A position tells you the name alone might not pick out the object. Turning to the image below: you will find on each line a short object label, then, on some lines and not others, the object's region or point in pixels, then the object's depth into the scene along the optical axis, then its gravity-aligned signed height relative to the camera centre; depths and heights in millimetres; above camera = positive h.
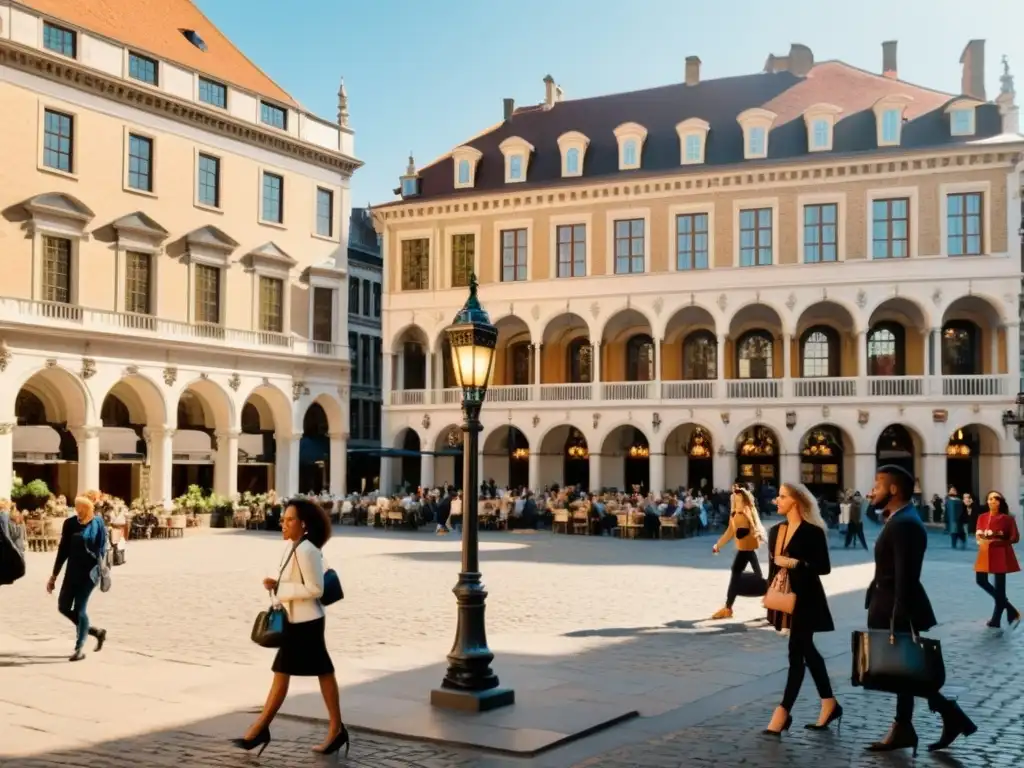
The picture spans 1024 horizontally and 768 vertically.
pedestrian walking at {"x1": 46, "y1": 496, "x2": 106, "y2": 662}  12289 -1058
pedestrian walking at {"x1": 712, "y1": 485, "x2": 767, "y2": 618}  15695 -967
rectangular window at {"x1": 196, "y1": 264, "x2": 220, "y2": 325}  42125 +5628
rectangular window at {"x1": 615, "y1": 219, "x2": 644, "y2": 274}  46844 +8051
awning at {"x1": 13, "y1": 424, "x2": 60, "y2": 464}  37625 +437
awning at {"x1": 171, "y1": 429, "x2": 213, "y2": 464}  42562 +393
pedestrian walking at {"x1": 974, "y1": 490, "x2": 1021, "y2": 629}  14594 -1032
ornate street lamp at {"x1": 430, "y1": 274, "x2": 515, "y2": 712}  10039 -872
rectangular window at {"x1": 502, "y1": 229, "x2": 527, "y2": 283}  48844 +8038
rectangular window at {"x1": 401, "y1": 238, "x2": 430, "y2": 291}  50594 +7983
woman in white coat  8375 -1155
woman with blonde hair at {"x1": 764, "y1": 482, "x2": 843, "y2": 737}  9164 -972
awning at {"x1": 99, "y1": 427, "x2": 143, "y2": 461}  39906 +469
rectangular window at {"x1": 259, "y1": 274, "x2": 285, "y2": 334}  44562 +5578
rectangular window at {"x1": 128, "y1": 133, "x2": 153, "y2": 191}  39812 +9578
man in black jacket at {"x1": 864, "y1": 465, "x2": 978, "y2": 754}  8461 -893
